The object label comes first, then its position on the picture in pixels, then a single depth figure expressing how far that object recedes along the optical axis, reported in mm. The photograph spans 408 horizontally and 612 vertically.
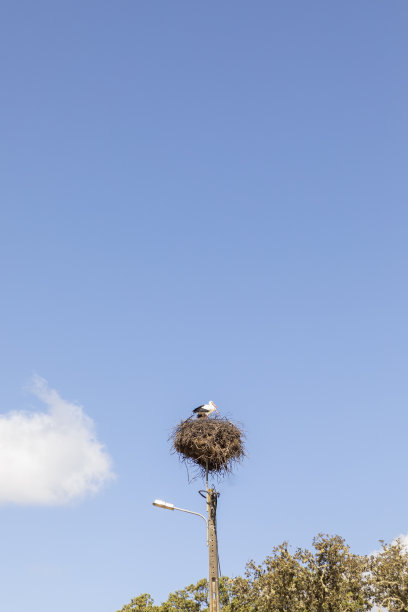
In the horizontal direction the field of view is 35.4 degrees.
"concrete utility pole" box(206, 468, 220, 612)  17734
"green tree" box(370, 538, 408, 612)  28062
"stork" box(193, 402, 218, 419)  23453
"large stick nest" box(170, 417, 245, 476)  21781
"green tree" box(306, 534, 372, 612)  25891
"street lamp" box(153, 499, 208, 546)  17812
